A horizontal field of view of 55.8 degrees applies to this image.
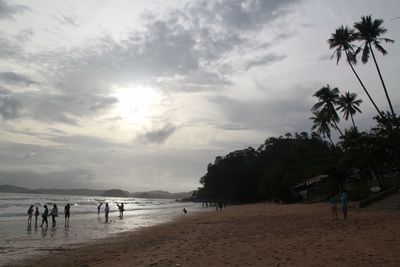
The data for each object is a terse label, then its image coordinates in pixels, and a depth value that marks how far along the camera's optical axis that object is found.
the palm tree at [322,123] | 54.27
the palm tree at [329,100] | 52.99
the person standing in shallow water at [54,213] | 27.23
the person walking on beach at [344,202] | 20.53
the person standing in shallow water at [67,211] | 30.09
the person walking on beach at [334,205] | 21.09
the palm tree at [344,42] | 41.94
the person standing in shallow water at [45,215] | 26.67
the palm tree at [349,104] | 52.38
